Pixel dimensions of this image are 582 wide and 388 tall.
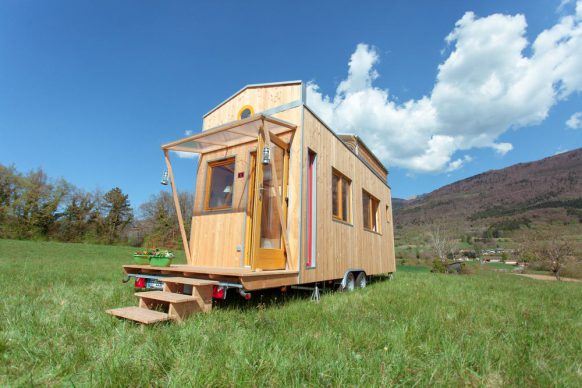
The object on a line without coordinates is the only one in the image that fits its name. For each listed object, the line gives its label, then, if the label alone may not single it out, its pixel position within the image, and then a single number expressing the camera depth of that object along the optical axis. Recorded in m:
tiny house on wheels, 3.95
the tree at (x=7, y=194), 25.22
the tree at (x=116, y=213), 29.48
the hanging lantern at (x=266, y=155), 3.88
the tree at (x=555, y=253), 21.47
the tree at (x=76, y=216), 27.66
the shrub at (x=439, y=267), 19.64
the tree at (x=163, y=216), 25.53
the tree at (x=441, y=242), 35.00
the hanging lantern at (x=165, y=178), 5.55
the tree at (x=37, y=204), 26.11
